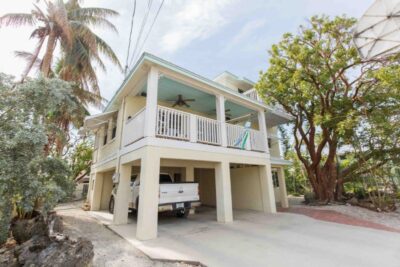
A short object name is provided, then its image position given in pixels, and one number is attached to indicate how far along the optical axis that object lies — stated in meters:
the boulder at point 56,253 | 3.26
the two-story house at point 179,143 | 6.54
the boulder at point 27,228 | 5.36
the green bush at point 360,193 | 12.50
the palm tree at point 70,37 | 9.96
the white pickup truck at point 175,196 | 7.09
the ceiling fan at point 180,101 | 9.92
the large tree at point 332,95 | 9.85
